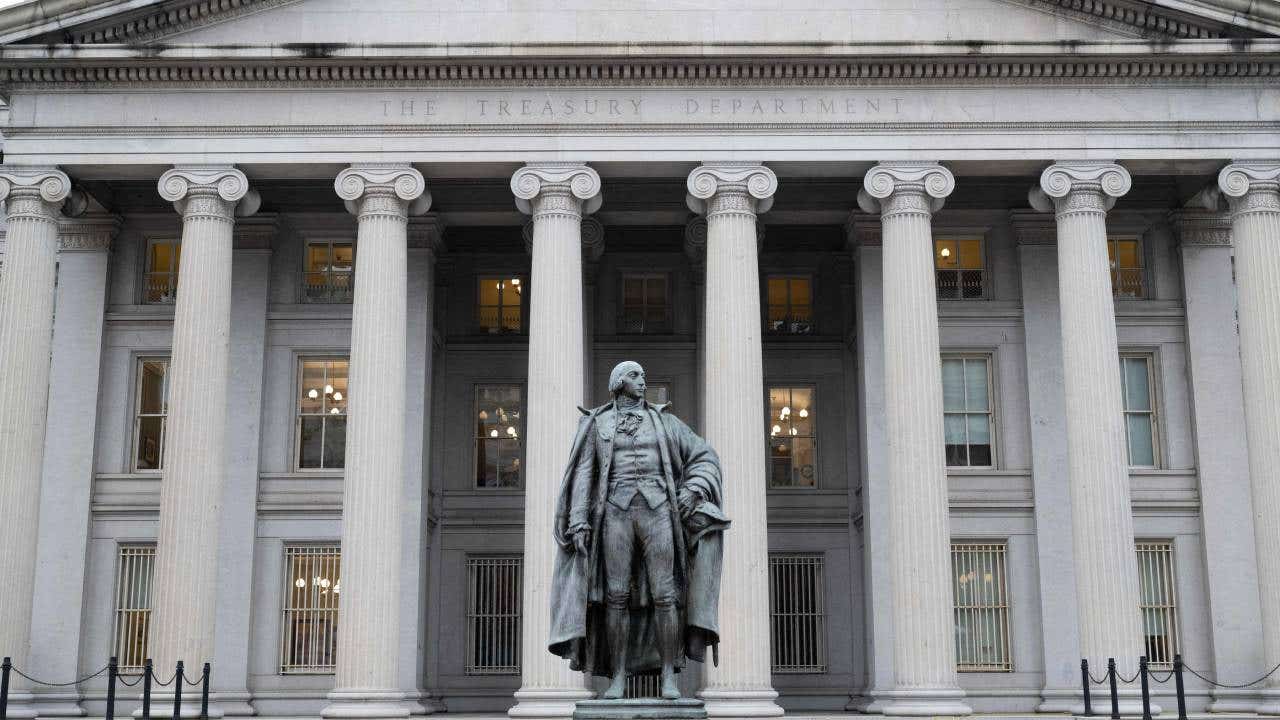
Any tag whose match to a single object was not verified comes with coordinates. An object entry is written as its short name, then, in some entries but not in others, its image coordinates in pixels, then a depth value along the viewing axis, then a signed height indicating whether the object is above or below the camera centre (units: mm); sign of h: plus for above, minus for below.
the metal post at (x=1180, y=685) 23786 -690
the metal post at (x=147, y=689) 24766 -652
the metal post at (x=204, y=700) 25500 -875
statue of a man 13148 +758
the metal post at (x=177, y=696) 25250 -784
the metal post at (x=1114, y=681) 25547 -657
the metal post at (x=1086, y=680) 26547 -674
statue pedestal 12617 -533
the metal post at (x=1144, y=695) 24266 -850
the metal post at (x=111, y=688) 24078 -621
